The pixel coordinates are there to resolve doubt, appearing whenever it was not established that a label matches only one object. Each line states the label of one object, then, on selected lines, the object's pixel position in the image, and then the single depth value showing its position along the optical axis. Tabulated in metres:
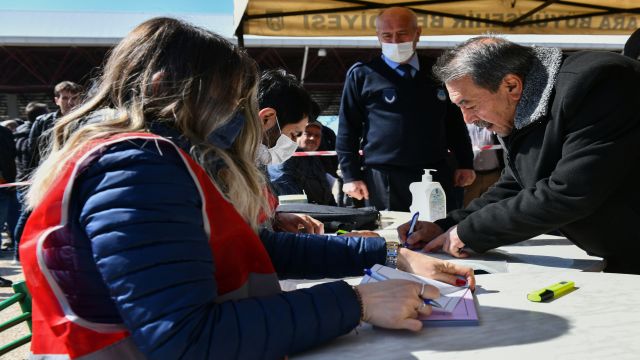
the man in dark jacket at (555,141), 1.37
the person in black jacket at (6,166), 5.04
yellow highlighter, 1.05
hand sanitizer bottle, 2.08
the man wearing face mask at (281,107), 1.94
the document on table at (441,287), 1.00
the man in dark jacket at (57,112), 4.09
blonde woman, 0.72
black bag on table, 1.99
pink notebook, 0.94
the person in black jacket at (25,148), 4.92
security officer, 2.80
